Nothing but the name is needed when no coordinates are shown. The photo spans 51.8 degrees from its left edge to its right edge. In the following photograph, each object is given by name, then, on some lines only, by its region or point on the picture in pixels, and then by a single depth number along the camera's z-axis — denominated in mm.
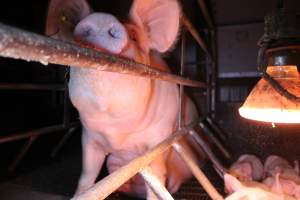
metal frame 414
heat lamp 981
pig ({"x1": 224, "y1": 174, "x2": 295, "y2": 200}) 1450
